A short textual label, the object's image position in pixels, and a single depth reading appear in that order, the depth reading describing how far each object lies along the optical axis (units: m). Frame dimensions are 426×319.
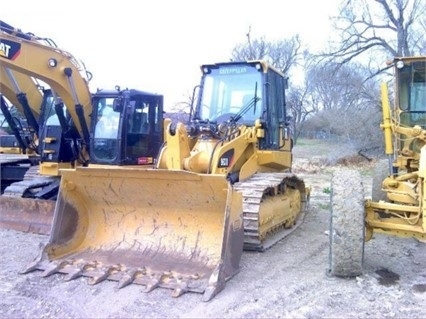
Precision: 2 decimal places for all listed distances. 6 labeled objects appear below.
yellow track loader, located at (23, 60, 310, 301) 4.93
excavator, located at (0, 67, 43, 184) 8.93
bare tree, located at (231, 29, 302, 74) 41.56
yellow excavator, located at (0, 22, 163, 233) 8.19
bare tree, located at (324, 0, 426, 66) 22.48
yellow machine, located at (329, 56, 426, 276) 4.75
